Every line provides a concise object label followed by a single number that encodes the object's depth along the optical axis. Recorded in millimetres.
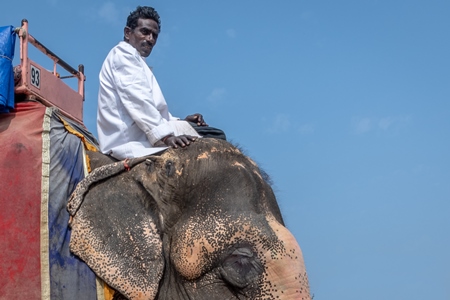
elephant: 3305
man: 3828
